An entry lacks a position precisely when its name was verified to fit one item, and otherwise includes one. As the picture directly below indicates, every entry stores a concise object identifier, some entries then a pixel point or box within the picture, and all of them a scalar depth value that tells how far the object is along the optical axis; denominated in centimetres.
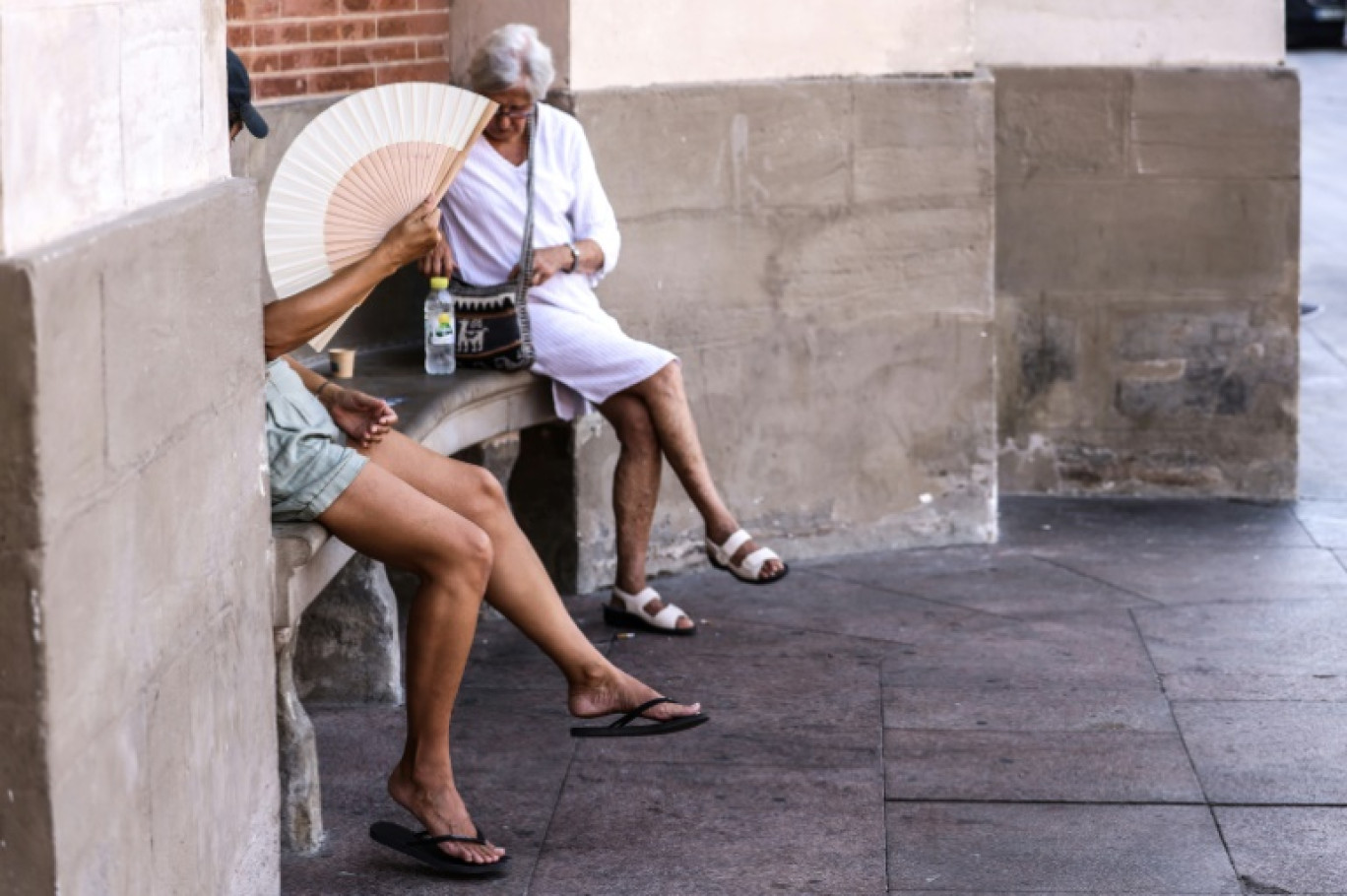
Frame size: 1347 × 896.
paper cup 1162
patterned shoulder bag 1184
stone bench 849
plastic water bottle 1179
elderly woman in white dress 1191
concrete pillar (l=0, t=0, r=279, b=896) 555
